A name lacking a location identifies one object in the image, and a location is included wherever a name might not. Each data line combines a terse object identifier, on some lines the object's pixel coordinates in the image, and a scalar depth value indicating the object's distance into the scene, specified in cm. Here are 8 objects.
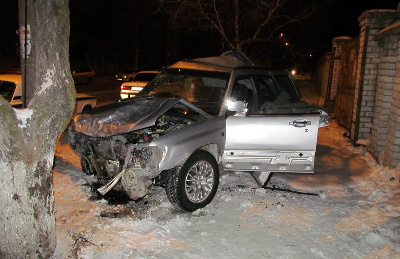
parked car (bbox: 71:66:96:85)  2867
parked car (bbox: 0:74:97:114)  766
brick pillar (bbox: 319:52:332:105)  1804
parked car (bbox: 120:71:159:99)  1429
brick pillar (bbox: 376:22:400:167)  647
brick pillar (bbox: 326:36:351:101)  1288
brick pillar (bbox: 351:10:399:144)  827
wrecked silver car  457
